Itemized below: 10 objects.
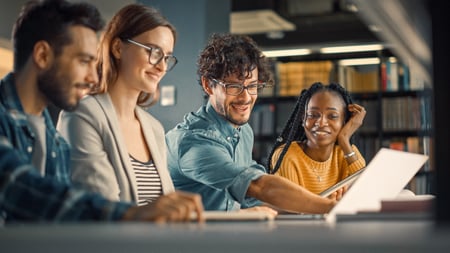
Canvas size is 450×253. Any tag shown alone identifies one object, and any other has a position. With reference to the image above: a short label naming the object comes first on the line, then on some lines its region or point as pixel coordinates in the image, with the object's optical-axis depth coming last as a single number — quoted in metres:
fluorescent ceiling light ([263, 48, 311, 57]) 6.59
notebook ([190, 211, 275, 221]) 0.98
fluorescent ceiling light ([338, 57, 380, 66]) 6.18
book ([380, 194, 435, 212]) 1.04
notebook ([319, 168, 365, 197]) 1.83
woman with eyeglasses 1.54
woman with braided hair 2.40
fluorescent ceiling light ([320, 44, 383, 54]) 6.38
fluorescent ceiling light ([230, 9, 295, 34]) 6.03
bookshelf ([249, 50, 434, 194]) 5.73
